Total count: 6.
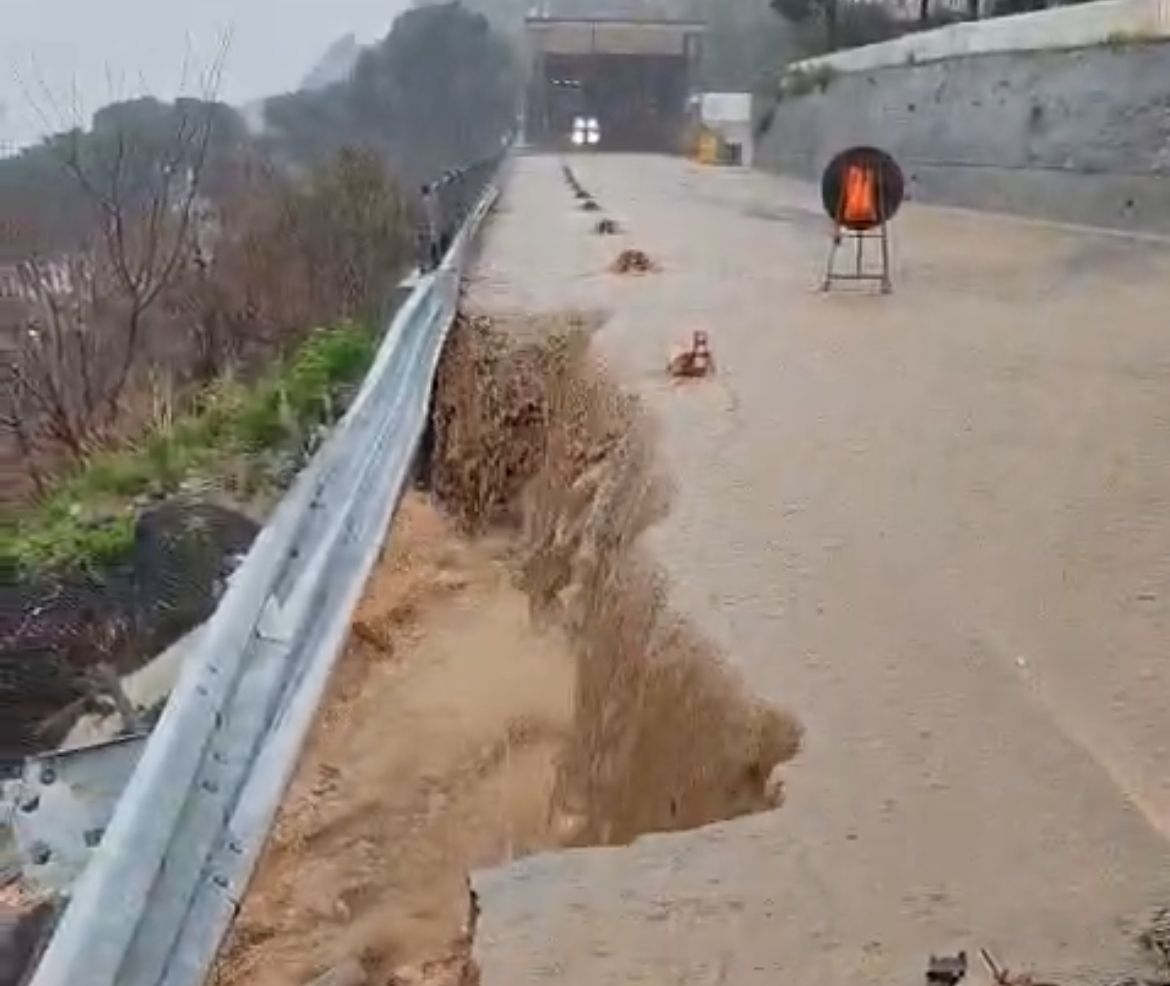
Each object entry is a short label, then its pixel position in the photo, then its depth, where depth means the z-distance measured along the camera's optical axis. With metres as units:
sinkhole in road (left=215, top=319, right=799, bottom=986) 4.25
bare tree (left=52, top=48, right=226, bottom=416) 19.44
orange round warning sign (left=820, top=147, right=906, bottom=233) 12.26
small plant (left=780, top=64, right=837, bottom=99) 31.91
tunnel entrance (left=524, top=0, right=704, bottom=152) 52.28
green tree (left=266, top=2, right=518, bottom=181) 49.75
